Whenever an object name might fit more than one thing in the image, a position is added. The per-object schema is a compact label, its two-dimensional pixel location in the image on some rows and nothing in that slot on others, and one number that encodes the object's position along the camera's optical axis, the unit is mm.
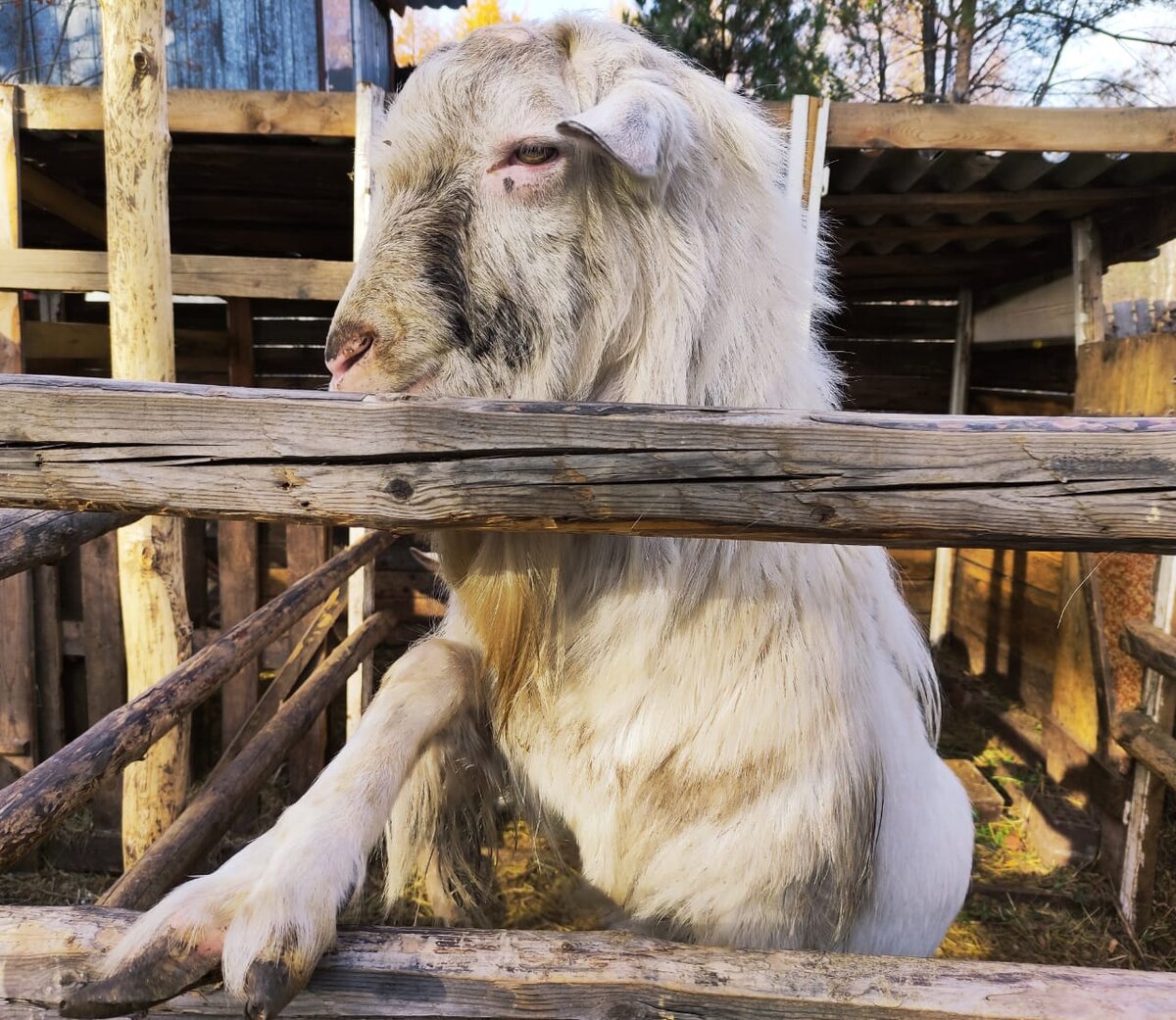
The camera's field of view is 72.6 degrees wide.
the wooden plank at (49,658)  4133
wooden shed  3256
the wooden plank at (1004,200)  3715
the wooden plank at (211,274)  3264
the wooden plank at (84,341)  4348
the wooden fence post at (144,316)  2713
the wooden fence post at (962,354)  5895
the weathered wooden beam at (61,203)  3953
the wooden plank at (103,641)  4047
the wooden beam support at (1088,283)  4129
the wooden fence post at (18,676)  3895
